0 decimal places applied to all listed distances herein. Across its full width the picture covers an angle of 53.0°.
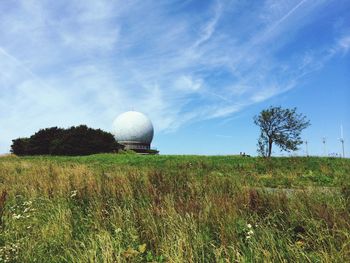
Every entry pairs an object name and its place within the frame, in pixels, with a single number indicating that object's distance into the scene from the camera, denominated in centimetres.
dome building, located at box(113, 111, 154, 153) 6581
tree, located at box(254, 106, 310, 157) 5069
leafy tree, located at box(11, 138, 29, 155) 5084
